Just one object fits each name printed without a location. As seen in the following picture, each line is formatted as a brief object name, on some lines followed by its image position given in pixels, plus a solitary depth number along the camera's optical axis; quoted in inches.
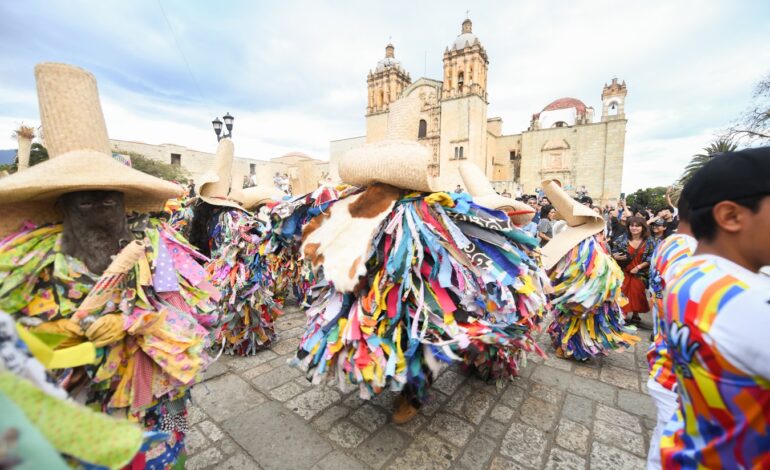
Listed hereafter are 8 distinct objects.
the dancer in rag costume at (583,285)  128.0
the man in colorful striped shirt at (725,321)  32.6
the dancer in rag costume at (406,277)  75.2
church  1185.4
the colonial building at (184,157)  1088.0
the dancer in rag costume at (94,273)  53.0
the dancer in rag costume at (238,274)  135.7
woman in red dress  184.3
